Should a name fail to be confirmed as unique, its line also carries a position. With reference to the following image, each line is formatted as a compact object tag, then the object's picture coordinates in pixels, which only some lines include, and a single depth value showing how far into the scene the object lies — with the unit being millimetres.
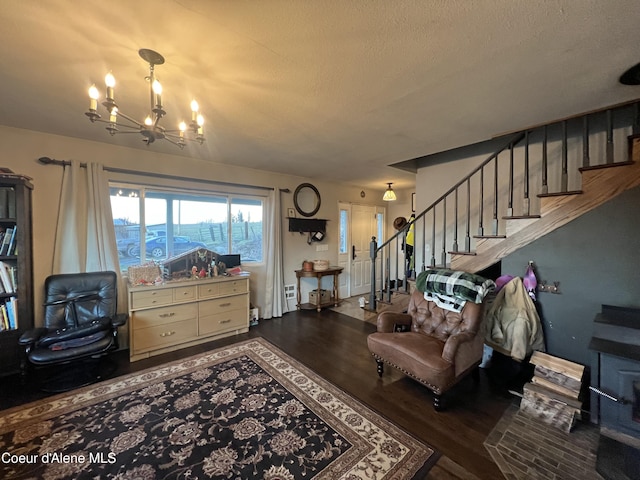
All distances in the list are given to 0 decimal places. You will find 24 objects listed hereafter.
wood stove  1613
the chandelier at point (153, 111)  1358
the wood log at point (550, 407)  1883
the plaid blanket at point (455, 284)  2408
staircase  2160
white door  5789
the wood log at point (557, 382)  2000
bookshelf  2453
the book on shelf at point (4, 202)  2463
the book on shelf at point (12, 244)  2494
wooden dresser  2951
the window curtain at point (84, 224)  2857
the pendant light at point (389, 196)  4883
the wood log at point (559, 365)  2047
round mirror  4859
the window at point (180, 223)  3334
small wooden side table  4824
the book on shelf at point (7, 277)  2447
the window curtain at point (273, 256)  4426
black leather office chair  2299
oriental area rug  1580
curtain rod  2774
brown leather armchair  2113
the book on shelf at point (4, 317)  2443
